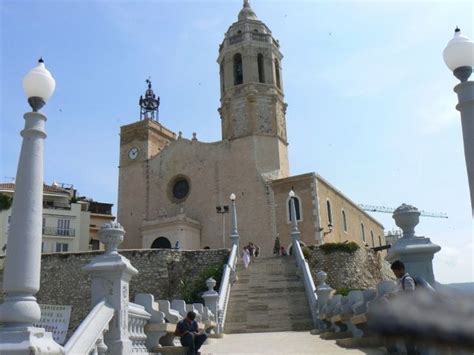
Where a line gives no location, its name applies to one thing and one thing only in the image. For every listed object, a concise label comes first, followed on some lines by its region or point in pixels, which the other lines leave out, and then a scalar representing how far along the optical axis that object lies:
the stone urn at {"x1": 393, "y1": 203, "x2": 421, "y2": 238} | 5.68
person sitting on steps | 7.82
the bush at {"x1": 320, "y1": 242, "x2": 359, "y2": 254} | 24.62
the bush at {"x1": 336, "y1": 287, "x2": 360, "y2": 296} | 17.94
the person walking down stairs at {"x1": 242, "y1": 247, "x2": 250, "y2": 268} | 21.24
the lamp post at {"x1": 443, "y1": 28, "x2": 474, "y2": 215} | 5.07
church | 30.62
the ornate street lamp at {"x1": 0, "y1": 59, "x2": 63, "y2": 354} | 4.49
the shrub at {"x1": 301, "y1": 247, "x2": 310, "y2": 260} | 24.48
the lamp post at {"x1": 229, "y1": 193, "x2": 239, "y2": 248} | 23.57
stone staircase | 14.43
